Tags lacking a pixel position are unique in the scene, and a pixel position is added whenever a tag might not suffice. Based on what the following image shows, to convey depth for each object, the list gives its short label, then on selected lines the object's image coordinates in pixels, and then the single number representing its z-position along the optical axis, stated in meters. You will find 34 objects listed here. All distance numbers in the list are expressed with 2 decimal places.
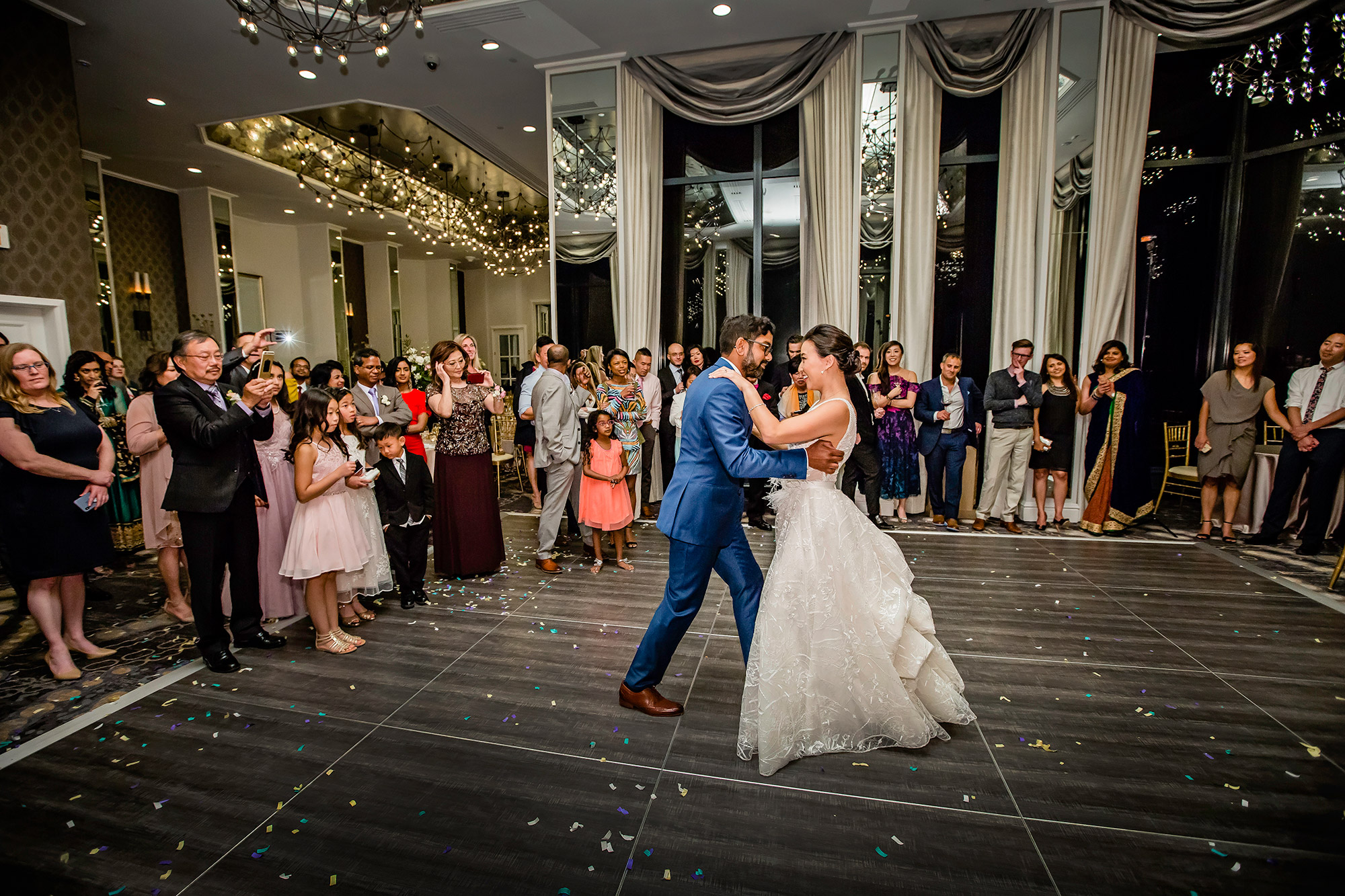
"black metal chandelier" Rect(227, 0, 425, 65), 3.66
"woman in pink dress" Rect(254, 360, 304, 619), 3.62
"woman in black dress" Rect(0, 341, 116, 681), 2.87
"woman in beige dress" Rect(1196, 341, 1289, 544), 5.11
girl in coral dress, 4.66
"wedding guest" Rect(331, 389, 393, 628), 3.41
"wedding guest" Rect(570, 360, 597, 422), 5.40
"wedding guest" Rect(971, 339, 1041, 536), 5.59
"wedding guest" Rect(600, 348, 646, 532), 4.92
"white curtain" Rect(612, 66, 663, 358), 6.49
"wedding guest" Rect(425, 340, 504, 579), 4.20
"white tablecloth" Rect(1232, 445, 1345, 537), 5.23
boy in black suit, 3.84
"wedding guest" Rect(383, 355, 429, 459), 4.11
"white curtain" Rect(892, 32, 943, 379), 5.94
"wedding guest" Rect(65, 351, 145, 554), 4.93
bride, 2.26
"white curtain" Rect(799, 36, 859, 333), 6.05
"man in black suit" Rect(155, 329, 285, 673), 2.86
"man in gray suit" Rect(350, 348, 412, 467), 4.08
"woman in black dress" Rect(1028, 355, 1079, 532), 5.59
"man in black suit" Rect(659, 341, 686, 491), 6.54
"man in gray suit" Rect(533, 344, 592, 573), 4.67
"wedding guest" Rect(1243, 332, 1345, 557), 4.76
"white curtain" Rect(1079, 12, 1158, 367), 5.54
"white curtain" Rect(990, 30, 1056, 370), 5.74
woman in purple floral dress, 5.80
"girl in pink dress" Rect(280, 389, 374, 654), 3.13
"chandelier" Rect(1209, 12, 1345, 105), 5.37
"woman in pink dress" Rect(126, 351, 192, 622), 3.55
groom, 2.34
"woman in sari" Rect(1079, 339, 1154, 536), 5.40
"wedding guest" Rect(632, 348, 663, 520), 6.44
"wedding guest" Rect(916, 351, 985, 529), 5.71
